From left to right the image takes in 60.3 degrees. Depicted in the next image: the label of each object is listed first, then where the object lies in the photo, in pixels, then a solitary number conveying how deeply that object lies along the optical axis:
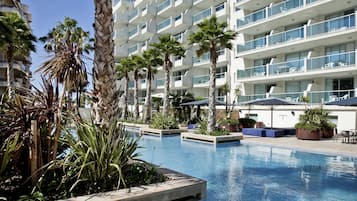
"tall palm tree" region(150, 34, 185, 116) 30.25
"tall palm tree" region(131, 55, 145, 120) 35.06
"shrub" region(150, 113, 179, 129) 26.53
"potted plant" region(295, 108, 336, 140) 20.61
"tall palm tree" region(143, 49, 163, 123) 32.84
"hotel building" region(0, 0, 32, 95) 42.84
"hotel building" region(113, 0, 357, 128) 25.54
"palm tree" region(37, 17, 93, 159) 6.55
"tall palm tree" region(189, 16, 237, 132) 21.53
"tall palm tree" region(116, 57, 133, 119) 38.59
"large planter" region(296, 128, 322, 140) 20.54
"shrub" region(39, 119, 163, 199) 6.15
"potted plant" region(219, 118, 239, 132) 27.09
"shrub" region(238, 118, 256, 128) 27.28
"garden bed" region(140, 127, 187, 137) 25.31
